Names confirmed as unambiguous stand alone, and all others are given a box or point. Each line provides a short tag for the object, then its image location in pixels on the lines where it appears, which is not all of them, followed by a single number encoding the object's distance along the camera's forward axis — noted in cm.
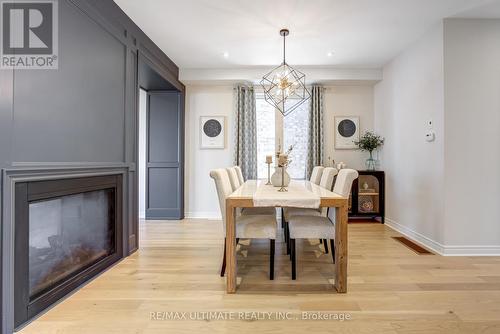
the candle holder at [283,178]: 271
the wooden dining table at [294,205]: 209
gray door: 486
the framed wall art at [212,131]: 505
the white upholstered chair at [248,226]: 232
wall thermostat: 322
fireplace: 170
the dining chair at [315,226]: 233
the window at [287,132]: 507
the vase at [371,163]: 482
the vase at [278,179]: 295
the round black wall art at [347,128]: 499
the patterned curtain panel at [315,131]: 486
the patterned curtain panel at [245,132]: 489
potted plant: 467
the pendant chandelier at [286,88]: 316
